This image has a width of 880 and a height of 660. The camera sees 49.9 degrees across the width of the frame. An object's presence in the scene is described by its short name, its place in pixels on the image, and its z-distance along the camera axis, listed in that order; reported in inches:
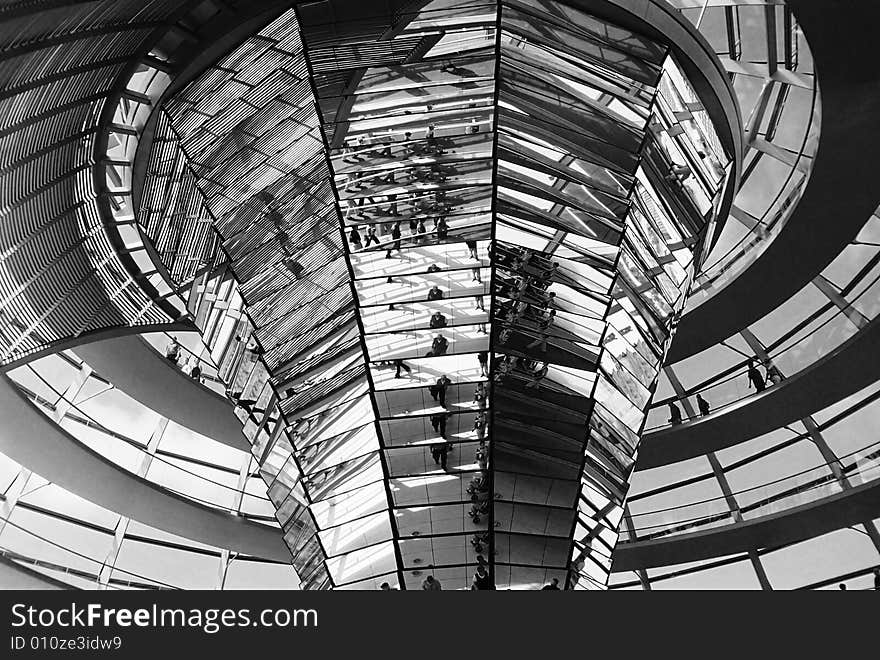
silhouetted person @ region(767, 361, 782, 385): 898.7
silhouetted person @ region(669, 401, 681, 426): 916.6
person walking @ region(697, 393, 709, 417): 897.9
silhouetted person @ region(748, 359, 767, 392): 856.9
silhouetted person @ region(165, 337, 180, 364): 896.3
